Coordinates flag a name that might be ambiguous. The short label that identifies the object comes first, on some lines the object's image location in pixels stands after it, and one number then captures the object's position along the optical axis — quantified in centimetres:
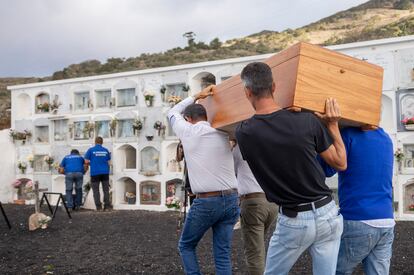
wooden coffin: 234
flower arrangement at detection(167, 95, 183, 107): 1153
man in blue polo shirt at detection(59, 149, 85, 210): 1190
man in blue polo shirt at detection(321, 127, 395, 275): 251
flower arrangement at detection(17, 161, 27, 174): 1417
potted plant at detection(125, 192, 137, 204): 1251
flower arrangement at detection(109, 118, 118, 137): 1276
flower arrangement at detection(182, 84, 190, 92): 1190
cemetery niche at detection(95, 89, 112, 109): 1329
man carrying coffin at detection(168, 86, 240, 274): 334
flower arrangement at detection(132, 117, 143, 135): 1231
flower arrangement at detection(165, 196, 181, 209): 1036
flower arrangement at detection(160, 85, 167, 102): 1224
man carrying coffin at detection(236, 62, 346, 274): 220
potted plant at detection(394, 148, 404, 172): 952
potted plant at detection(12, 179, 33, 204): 1404
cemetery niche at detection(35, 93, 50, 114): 1407
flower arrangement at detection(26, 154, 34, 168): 1397
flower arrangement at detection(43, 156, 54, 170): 1360
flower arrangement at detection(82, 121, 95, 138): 1318
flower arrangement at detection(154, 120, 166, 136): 1213
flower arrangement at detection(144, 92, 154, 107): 1232
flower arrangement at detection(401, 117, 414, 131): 955
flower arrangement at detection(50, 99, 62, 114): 1395
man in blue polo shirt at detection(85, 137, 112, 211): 1188
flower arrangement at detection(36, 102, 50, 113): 1403
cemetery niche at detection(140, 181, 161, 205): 1223
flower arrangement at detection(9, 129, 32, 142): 1429
